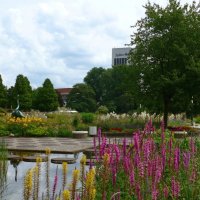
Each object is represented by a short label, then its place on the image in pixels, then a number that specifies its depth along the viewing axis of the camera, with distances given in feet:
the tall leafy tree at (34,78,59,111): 235.61
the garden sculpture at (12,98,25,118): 94.07
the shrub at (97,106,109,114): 167.59
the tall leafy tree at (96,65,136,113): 266.57
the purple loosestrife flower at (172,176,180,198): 11.55
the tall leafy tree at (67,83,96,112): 267.39
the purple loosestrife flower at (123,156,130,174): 13.14
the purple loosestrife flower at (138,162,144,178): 12.32
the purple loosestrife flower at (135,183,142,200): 10.69
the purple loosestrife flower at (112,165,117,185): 13.08
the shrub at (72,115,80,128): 93.16
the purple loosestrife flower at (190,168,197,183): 15.12
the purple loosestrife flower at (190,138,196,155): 18.27
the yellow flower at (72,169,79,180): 10.41
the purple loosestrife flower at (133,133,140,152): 14.03
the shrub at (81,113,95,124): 99.96
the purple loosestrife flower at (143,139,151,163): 13.34
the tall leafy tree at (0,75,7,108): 218.79
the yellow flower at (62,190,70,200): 8.36
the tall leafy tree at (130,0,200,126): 86.07
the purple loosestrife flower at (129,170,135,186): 11.73
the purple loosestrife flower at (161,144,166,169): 15.22
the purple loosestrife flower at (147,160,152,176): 12.46
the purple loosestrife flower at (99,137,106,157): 15.03
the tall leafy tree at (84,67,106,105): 305.94
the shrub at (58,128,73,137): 80.89
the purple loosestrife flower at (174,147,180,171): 14.20
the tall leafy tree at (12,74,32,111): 221.25
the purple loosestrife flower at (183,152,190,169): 16.00
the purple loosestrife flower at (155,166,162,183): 11.33
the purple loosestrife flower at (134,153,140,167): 13.86
